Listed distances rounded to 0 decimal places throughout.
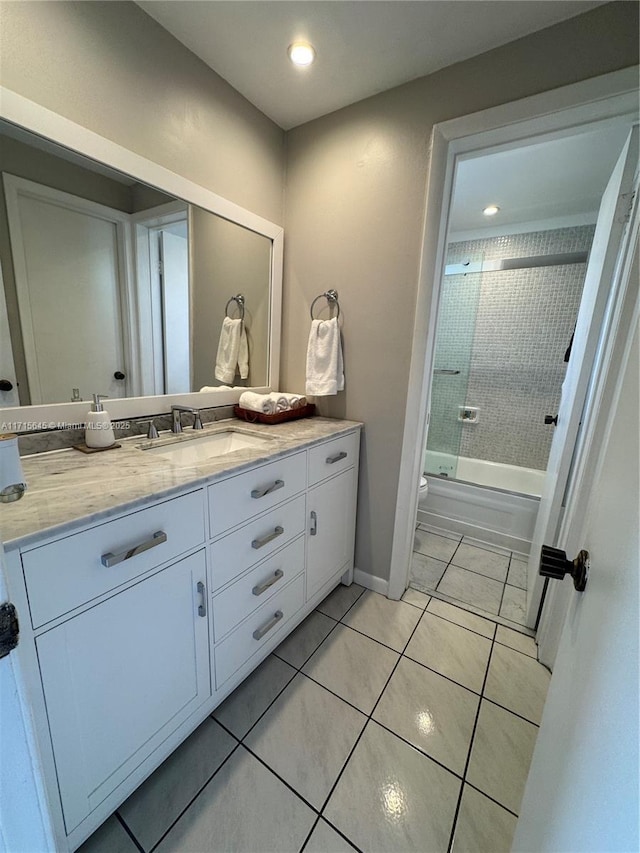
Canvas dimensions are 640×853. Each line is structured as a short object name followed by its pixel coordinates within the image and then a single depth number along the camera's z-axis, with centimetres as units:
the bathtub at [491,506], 228
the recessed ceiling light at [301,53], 130
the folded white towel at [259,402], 167
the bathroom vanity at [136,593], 71
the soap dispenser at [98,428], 118
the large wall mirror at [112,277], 105
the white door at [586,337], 124
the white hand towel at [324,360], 174
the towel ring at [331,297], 175
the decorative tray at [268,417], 168
